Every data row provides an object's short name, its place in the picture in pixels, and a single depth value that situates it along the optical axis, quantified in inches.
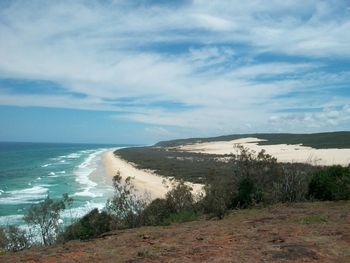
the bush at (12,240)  708.4
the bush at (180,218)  647.1
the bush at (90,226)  627.5
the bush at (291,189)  762.8
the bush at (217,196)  704.4
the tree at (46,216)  864.3
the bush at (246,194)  745.0
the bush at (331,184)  708.7
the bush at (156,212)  716.3
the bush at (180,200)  796.0
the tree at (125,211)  747.4
